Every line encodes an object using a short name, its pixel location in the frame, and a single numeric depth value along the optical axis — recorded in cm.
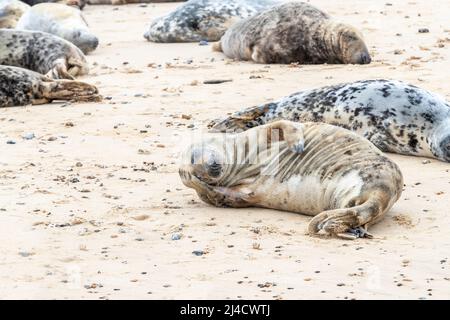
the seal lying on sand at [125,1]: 1723
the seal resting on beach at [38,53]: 1113
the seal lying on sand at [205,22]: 1320
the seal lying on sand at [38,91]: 975
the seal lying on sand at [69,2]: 1686
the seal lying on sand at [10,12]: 1389
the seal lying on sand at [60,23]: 1261
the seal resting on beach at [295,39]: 1087
